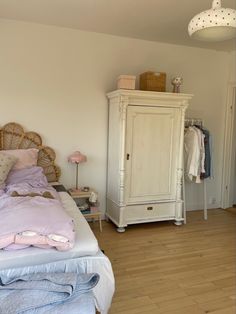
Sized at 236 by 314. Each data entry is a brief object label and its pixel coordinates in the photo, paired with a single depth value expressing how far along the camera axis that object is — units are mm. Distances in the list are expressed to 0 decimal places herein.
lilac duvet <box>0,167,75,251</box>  1745
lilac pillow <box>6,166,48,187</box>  2969
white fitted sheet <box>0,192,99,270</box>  1707
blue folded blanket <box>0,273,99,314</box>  1438
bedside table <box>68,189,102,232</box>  3533
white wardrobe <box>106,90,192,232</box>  3531
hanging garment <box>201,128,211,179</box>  4055
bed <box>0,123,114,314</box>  1714
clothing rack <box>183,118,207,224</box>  4226
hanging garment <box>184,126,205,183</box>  3979
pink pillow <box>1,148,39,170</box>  3200
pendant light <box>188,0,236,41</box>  1681
